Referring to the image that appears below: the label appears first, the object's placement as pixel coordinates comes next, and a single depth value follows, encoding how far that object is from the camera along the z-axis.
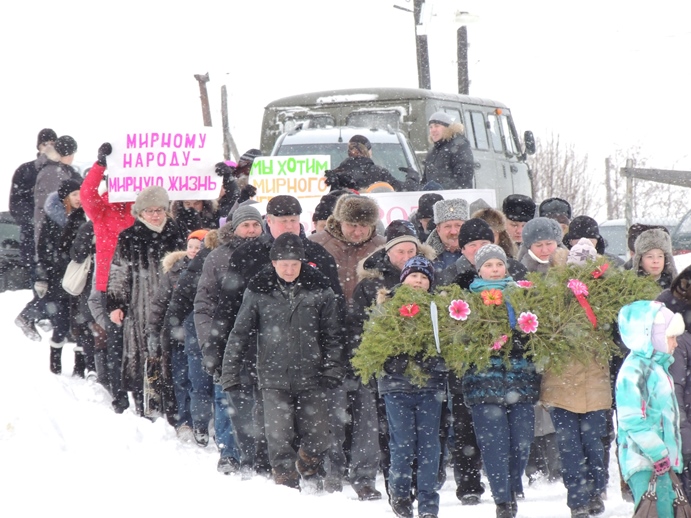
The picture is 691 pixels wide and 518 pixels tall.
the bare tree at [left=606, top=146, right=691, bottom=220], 64.94
